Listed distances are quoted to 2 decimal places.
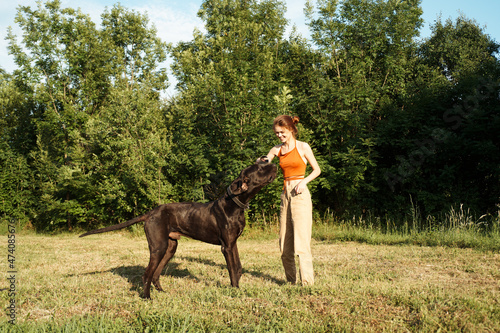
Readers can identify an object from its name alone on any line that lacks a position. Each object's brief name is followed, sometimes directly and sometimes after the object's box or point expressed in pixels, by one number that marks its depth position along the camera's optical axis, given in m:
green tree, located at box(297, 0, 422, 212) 11.27
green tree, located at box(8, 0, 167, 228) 12.16
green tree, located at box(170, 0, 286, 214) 10.49
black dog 4.21
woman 4.24
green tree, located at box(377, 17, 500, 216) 10.05
